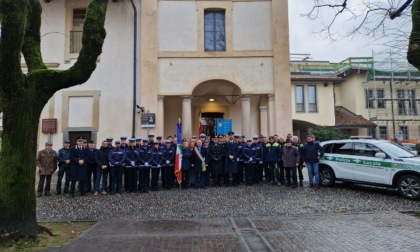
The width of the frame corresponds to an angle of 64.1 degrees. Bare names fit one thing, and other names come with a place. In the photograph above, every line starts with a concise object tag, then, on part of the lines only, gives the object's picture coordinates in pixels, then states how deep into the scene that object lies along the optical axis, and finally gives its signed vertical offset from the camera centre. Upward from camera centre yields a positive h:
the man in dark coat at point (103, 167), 12.16 -0.71
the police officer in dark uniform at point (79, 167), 11.93 -0.67
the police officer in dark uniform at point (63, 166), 12.16 -0.64
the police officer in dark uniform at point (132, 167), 12.36 -0.71
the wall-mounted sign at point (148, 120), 16.69 +1.38
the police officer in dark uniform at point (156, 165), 12.62 -0.65
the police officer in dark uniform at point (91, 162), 12.21 -0.51
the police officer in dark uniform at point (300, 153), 13.27 -0.26
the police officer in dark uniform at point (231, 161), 13.30 -0.55
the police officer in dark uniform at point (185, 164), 12.95 -0.64
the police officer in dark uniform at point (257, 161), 13.55 -0.57
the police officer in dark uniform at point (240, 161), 13.61 -0.57
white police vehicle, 10.52 -0.65
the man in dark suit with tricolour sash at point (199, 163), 13.07 -0.62
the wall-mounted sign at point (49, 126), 16.97 +1.14
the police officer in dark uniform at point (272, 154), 13.37 -0.29
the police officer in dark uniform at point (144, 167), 12.38 -0.74
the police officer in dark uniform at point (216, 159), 13.35 -0.47
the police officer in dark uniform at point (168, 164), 12.90 -0.64
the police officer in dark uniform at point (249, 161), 13.39 -0.56
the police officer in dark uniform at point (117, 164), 12.17 -0.58
